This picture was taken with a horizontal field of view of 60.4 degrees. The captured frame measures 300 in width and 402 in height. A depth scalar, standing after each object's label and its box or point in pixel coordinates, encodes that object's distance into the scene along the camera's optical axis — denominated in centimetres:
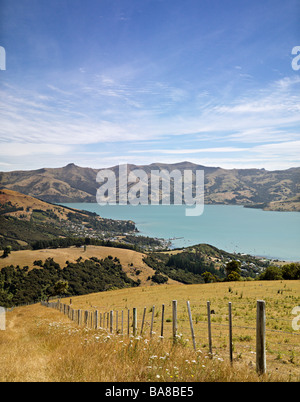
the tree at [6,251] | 12781
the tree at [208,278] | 5769
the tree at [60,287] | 5615
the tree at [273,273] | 4346
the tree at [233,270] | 4959
